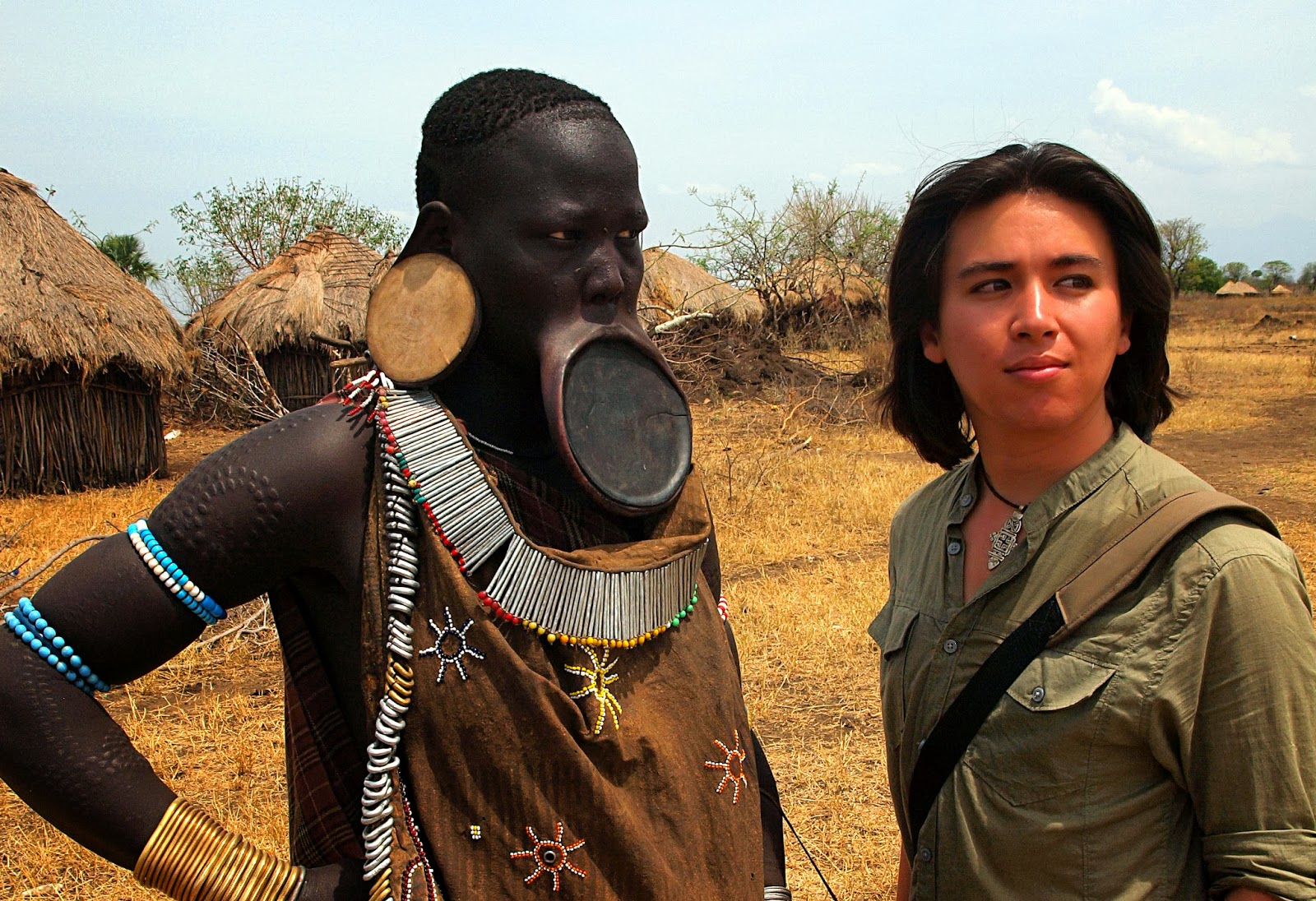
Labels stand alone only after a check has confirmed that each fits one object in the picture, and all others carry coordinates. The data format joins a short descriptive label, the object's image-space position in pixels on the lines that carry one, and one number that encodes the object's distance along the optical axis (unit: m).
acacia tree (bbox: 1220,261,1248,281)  56.58
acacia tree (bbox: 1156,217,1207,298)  39.38
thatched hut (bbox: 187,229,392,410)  12.70
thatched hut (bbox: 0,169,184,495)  8.89
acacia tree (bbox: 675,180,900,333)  18.36
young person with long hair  1.10
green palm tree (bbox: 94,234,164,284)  20.86
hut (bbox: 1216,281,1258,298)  43.41
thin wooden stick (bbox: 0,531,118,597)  3.03
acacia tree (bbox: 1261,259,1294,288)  53.62
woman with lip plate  1.13
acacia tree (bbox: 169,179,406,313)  21.67
